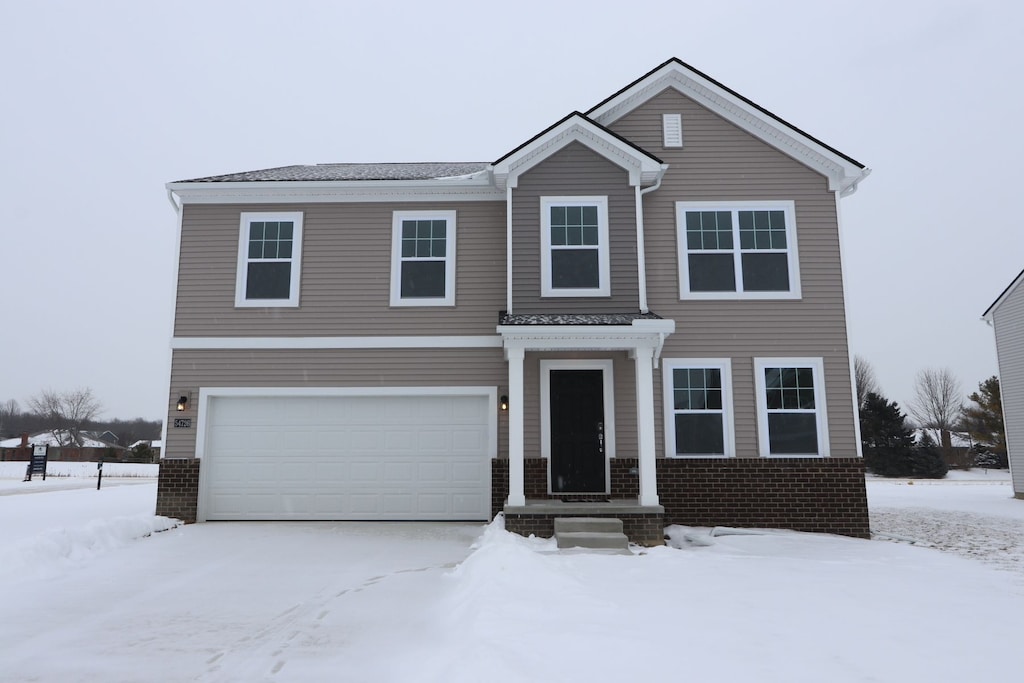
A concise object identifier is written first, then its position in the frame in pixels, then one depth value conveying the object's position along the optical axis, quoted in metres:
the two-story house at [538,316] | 10.31
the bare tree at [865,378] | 50.58
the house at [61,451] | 38.97
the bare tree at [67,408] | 66.38
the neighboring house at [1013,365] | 16.97
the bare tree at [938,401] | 49.28
